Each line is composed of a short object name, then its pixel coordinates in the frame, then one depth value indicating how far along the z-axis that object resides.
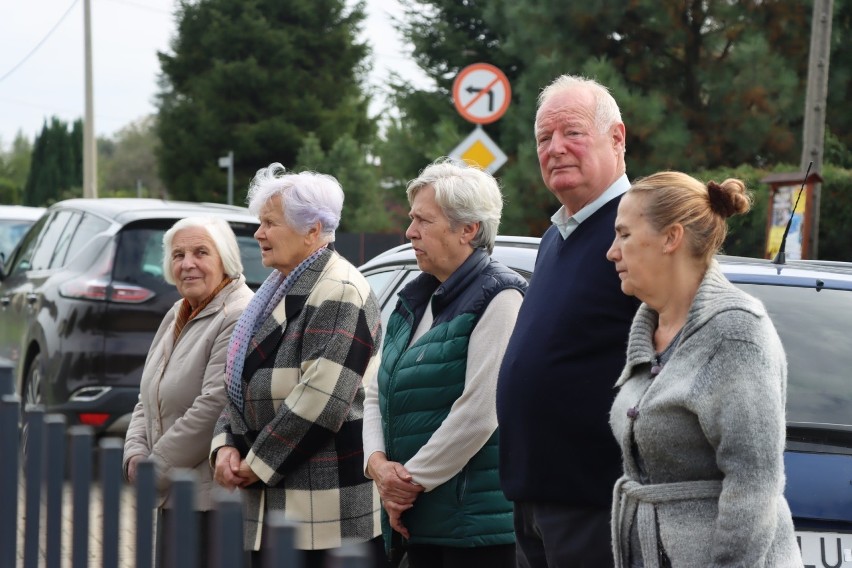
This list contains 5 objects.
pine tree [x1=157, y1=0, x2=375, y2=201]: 44.69
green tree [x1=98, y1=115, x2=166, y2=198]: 89.25
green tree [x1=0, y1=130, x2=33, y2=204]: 67.38
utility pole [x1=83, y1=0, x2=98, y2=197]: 26.89
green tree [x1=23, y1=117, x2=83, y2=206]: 68.38
